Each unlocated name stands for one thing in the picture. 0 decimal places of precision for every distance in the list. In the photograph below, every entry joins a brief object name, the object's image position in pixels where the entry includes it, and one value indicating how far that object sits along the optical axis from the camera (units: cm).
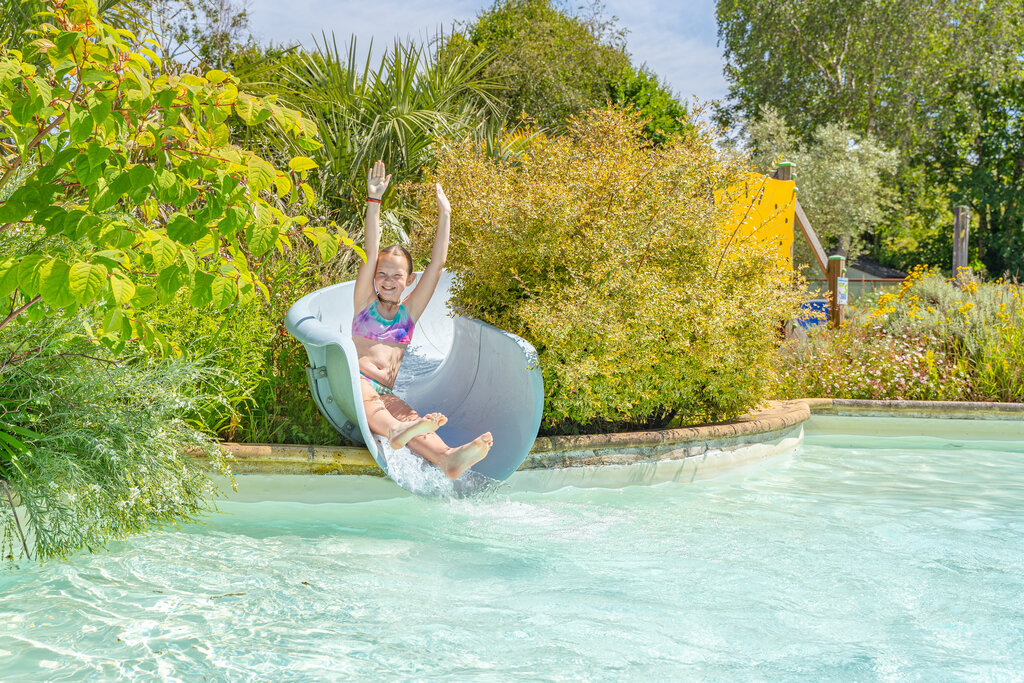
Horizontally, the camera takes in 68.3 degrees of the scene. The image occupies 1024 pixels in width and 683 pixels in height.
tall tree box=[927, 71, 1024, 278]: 2386
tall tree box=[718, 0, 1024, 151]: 2242
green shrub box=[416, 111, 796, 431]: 415
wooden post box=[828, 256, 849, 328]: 867
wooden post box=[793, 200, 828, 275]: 898
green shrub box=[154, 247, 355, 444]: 385
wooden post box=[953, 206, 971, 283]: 1271
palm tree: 704
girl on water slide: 407
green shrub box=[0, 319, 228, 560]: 271
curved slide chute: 359
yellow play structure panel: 557
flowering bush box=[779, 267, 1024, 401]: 666
